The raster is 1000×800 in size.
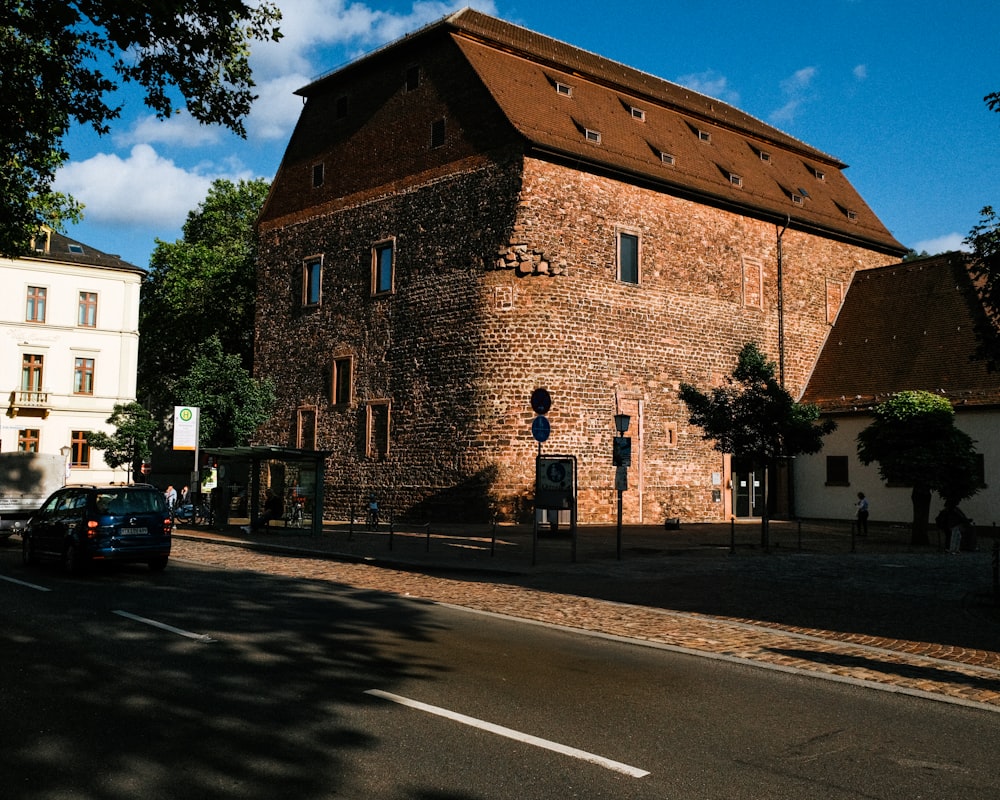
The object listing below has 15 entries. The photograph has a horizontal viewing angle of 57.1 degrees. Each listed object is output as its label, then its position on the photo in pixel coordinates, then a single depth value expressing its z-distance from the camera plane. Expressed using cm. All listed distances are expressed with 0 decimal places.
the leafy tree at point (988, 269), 1234
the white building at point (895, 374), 3088
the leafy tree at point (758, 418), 2300
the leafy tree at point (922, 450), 2428
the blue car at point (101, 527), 1536
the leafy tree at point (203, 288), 4878
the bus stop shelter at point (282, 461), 2547
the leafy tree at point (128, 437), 4650
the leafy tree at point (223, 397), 3562
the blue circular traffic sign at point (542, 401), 1844
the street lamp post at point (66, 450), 4780
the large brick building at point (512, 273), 2994
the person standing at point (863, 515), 2858
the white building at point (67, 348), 5231
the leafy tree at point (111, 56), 1295
